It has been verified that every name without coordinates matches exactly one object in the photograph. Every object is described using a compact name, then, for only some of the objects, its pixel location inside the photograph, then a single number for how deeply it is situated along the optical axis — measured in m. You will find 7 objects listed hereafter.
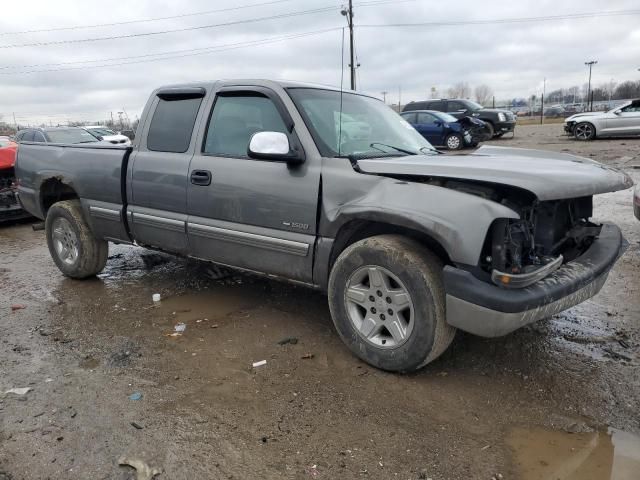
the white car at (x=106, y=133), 16.97
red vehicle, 8.54
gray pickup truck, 2.80
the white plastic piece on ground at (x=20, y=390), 3.16
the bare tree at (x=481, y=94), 94.25
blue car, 17.36
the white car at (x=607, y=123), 18.08
